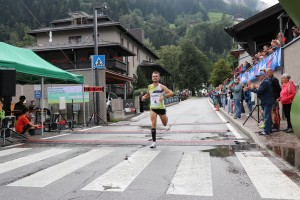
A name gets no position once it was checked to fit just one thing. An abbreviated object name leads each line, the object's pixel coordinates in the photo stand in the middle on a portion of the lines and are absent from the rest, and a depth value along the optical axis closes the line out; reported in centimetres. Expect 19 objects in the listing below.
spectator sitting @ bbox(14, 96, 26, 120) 1339
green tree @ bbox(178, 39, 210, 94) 9169
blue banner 1404
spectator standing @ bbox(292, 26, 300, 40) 1260
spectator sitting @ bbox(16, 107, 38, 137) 1151
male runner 916
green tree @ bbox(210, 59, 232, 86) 7950
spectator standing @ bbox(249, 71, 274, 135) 1006
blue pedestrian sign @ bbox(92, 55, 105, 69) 1720
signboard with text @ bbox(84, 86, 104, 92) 1609
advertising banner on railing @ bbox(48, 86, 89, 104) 1620
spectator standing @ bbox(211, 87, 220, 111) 2727
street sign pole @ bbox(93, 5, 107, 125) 1789
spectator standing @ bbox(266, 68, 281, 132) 1057
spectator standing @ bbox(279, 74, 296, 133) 948
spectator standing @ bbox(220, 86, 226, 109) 2692
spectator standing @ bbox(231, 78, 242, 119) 1633
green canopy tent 1035
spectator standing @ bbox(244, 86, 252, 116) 1769
